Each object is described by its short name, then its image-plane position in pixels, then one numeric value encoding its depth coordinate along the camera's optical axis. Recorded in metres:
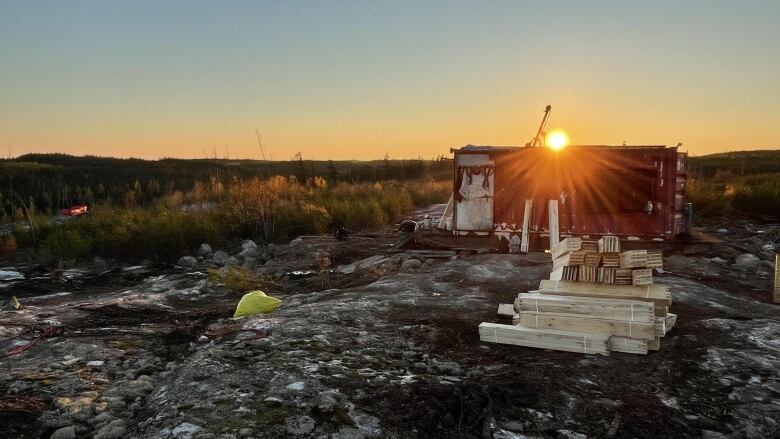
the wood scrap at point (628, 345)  4.64
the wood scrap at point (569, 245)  5.34
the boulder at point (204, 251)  12.27
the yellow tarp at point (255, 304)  6.32
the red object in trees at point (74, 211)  16.88
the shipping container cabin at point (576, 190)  10.59
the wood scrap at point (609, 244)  5.16
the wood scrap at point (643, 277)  5.04
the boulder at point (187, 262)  11.35
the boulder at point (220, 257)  11.71
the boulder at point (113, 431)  3.27
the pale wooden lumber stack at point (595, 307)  4.71
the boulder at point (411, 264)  9.72
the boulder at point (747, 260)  9.62
